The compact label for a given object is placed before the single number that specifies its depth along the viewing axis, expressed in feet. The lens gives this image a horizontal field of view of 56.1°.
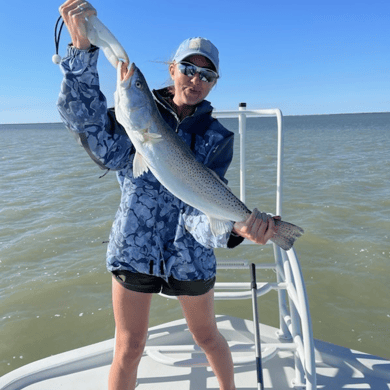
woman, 6.98
